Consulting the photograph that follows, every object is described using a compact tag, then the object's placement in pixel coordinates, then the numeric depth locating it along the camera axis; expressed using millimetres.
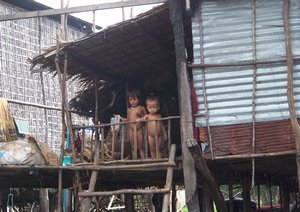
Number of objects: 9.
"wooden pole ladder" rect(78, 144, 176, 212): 6754
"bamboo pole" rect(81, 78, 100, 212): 7180
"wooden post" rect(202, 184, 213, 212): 8205
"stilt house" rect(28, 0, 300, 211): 6660
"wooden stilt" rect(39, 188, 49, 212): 12138
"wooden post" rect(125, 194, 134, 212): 10916
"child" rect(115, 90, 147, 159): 7945
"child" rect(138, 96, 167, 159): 7764
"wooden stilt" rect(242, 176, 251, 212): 9875
